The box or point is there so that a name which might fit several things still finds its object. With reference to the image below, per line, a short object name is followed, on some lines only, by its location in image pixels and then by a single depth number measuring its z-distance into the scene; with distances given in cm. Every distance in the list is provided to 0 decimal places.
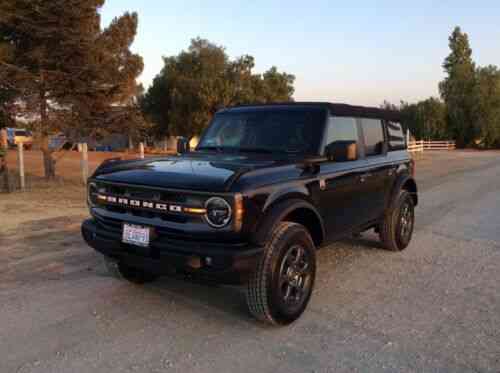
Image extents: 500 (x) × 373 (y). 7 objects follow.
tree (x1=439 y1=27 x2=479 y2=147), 5506
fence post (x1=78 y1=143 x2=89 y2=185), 1382
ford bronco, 353
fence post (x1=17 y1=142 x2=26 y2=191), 1255
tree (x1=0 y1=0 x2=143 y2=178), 1257
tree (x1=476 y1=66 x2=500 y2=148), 5294
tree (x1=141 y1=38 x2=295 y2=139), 3356
